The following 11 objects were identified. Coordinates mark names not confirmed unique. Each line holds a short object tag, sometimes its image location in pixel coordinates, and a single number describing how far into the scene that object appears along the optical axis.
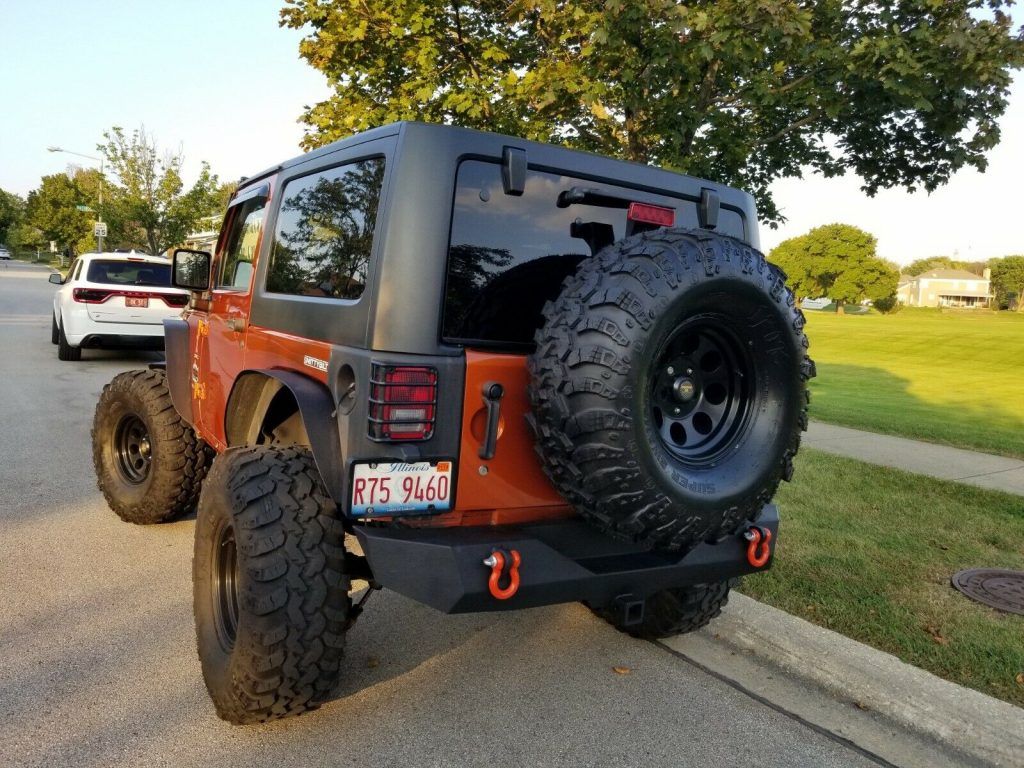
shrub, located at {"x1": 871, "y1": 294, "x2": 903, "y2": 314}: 85.44
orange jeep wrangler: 2.44
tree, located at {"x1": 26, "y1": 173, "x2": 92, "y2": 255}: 66.62
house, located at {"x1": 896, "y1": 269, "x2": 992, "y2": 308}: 122.40
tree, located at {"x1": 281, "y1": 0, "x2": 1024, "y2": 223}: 5.82
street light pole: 32.47
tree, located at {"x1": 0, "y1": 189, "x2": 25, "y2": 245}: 94.44
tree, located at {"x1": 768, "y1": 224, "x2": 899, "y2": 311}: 88.81
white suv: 11.81
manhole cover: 4.09
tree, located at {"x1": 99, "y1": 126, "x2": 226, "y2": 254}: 30.36
